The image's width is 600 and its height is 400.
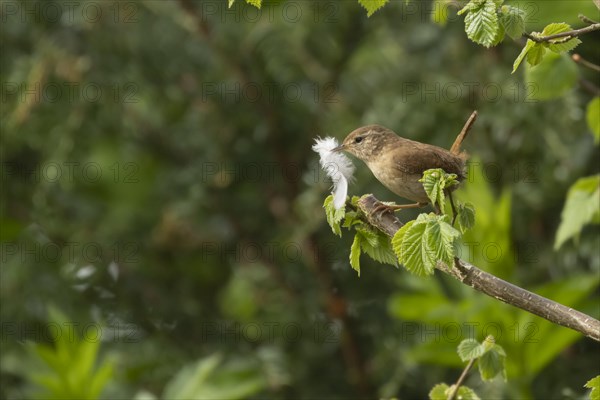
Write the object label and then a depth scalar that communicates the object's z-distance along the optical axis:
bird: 5.52
